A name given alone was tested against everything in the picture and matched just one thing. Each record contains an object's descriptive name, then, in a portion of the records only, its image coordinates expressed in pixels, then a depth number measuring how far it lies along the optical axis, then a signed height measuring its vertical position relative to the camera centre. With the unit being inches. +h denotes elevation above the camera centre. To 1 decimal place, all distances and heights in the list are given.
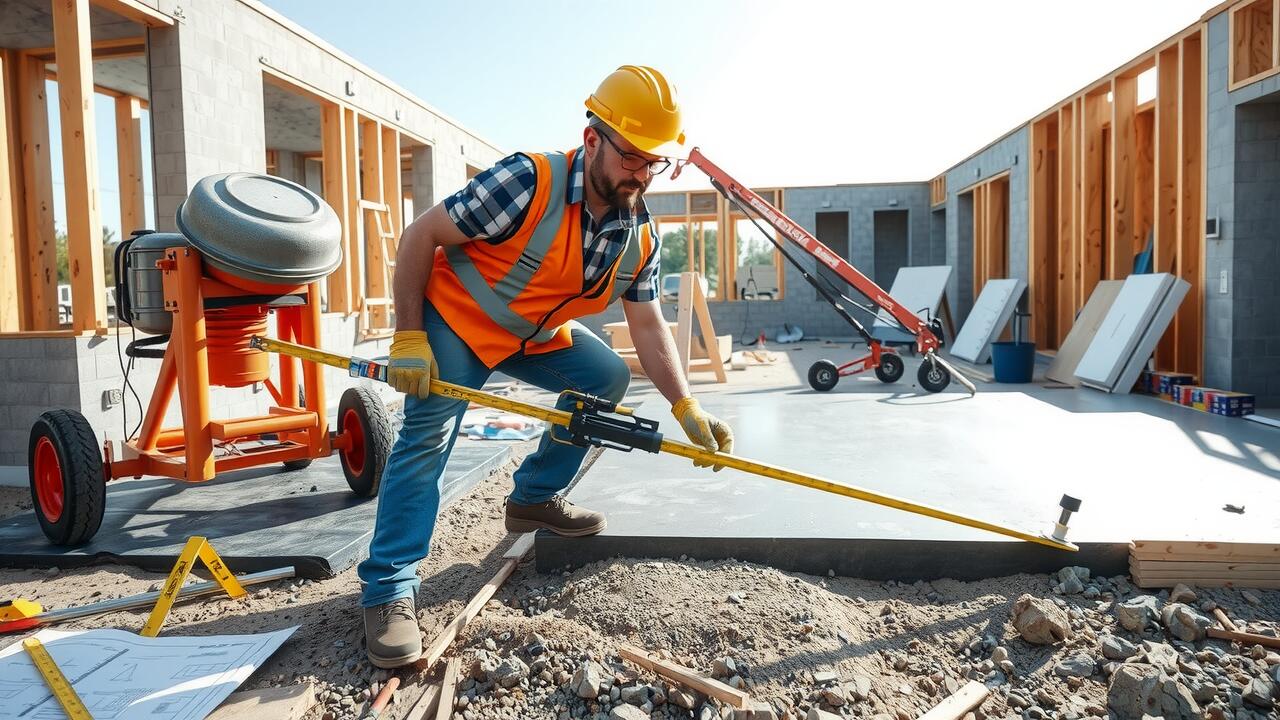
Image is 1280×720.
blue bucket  325.4 -22.6
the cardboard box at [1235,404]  220.0 -28.8
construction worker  85.9 +5.0
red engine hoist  284.4 +4.6
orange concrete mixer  120.0 -1.5
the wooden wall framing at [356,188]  289.9 +52.4
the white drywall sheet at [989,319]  424.5 -7.1
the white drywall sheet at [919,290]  489.4 +12.2
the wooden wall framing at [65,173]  174.9 +44.6
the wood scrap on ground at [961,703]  70.6 -35.6
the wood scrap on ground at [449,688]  74.1 -35.3
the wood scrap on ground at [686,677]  71.9 -34.1
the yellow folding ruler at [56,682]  73.2 -34.1
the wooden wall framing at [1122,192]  276.8 +46.3
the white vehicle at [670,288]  685.2 +24.0
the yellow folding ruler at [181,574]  91.7 -29.8
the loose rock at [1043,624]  82.1 -32.8
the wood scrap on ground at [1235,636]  79.8 -33.8
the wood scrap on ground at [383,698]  75.8 -36.2
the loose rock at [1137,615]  83.9 -33.0
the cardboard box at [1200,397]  231.9 -28.2
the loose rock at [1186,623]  82.5 -33.4
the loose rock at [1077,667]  77.1 -35.0
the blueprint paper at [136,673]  74.2 -34.5
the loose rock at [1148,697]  68.8 -34.2
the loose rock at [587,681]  75.4 -34.5
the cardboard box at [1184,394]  241.6 -28.4
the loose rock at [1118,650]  78.4 -33.9
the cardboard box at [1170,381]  260.7 -26.2
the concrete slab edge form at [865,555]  99.9 -31.2
